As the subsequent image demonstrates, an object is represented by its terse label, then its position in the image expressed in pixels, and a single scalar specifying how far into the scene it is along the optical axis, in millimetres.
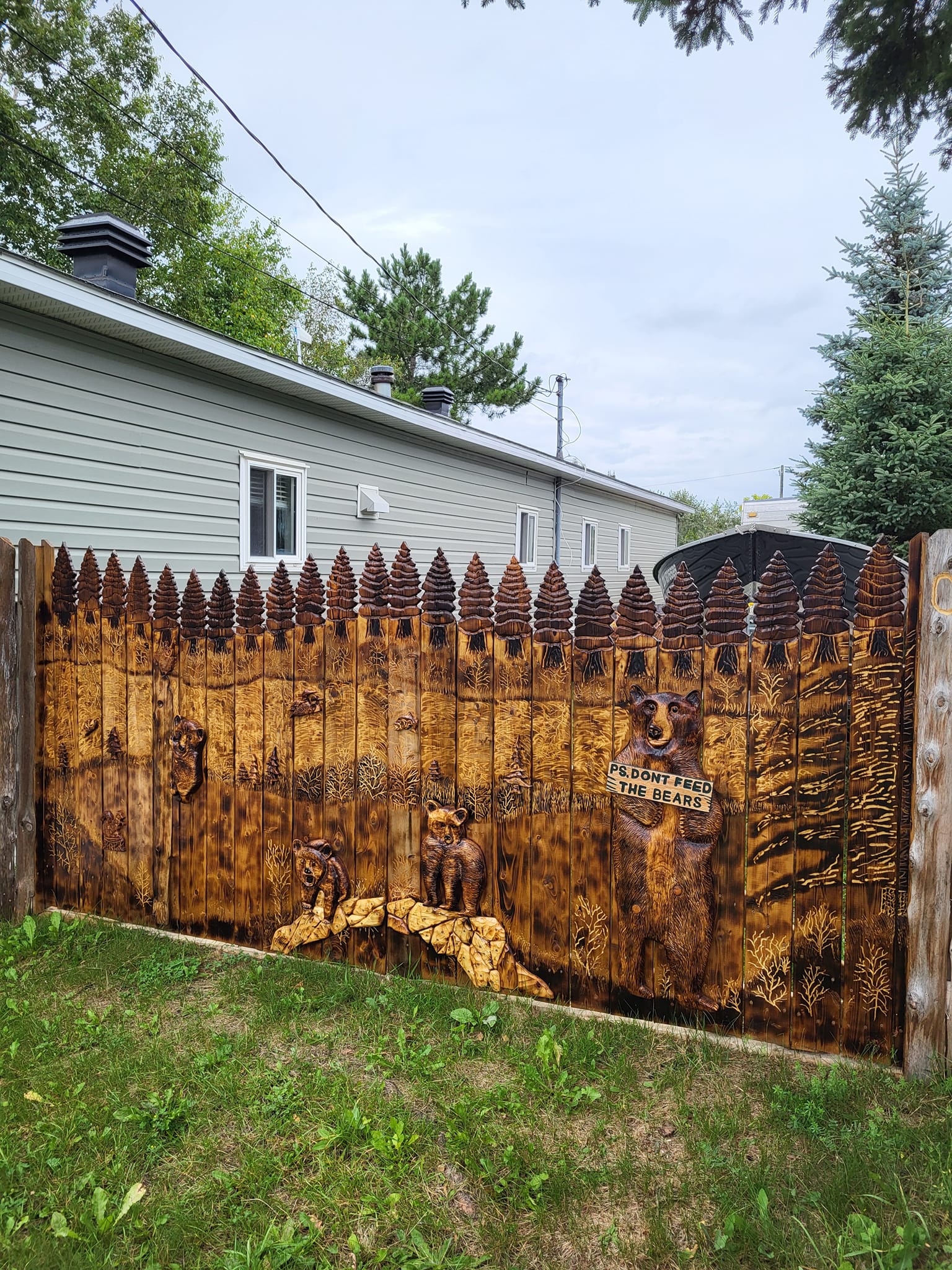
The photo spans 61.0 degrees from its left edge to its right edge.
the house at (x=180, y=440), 5266
